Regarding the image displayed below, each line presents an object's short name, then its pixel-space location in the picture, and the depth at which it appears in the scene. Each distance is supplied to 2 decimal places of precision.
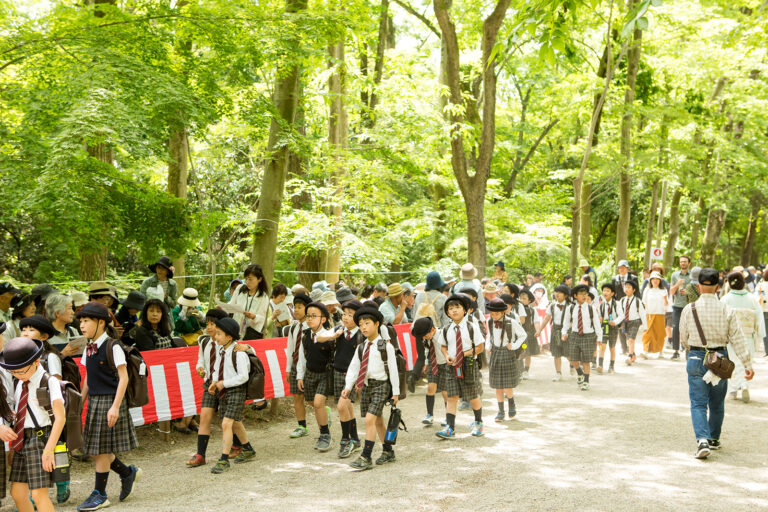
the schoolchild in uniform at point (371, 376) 7.51
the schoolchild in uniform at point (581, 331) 12.61
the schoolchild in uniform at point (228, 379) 7.46
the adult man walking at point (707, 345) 7.74
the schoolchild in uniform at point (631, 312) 15.36
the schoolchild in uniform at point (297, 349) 8.50
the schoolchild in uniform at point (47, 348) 5.82
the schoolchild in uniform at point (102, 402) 6.24
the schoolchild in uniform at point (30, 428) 5.26
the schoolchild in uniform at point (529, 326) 13.64
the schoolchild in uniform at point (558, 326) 13.08
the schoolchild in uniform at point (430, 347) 9.07
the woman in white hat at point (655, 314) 15.92
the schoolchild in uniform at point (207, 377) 7.53
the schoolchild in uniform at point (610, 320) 14.56
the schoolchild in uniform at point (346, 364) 8.09
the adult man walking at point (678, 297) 16.09
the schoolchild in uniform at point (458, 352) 8.65
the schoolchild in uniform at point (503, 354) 9.86
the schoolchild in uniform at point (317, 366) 8.38
